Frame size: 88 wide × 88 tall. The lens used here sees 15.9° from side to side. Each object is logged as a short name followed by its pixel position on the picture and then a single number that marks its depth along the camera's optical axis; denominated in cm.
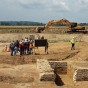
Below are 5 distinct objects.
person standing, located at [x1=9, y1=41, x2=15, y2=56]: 2658
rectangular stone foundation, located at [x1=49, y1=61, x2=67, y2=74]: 2144
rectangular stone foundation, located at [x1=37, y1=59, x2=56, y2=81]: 1612
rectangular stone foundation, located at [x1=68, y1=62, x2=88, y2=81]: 1805
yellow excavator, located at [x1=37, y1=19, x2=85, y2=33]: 4819
